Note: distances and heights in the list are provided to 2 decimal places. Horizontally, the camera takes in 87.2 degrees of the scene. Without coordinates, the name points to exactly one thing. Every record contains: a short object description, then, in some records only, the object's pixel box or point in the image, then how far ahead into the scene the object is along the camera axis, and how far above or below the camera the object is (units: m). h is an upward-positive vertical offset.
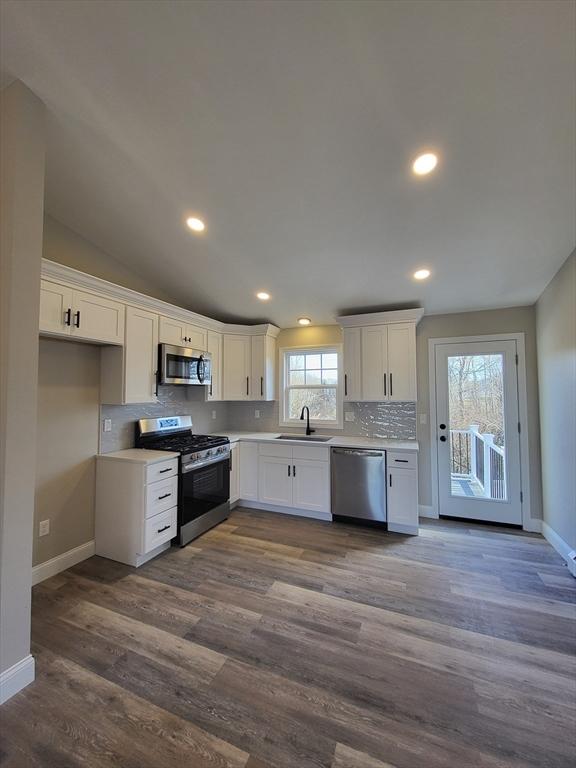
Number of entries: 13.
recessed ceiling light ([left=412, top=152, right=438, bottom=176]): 1.84 +1.45
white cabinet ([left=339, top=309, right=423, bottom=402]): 3.56 +0.49
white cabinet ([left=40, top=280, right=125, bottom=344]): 2.19 +0.66
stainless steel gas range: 2.96 -0.77
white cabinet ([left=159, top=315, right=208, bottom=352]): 3.24 +0.73
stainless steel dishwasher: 3.34 -0.98
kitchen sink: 3.95 -0.55
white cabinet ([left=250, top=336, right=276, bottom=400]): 4.24 +0.39
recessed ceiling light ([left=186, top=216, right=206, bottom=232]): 2.56 +1.49
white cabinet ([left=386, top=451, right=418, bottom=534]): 3.21 -1.03
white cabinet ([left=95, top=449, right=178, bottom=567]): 2.60 -0.95
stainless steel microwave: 3.18 +0.36
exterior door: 3.44 -0.40
